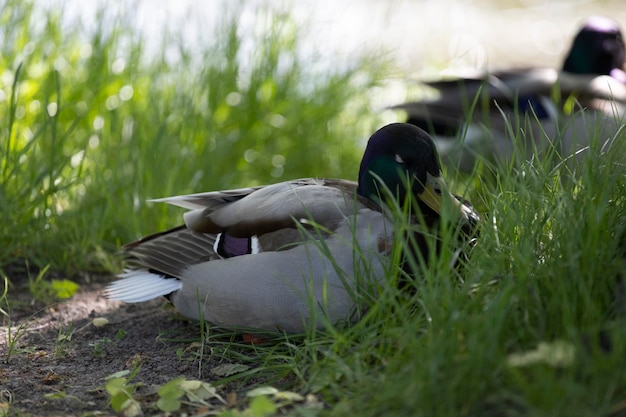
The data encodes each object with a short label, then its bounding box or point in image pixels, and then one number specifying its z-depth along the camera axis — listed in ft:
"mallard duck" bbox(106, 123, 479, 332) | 19.12
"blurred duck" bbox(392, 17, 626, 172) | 34.88
